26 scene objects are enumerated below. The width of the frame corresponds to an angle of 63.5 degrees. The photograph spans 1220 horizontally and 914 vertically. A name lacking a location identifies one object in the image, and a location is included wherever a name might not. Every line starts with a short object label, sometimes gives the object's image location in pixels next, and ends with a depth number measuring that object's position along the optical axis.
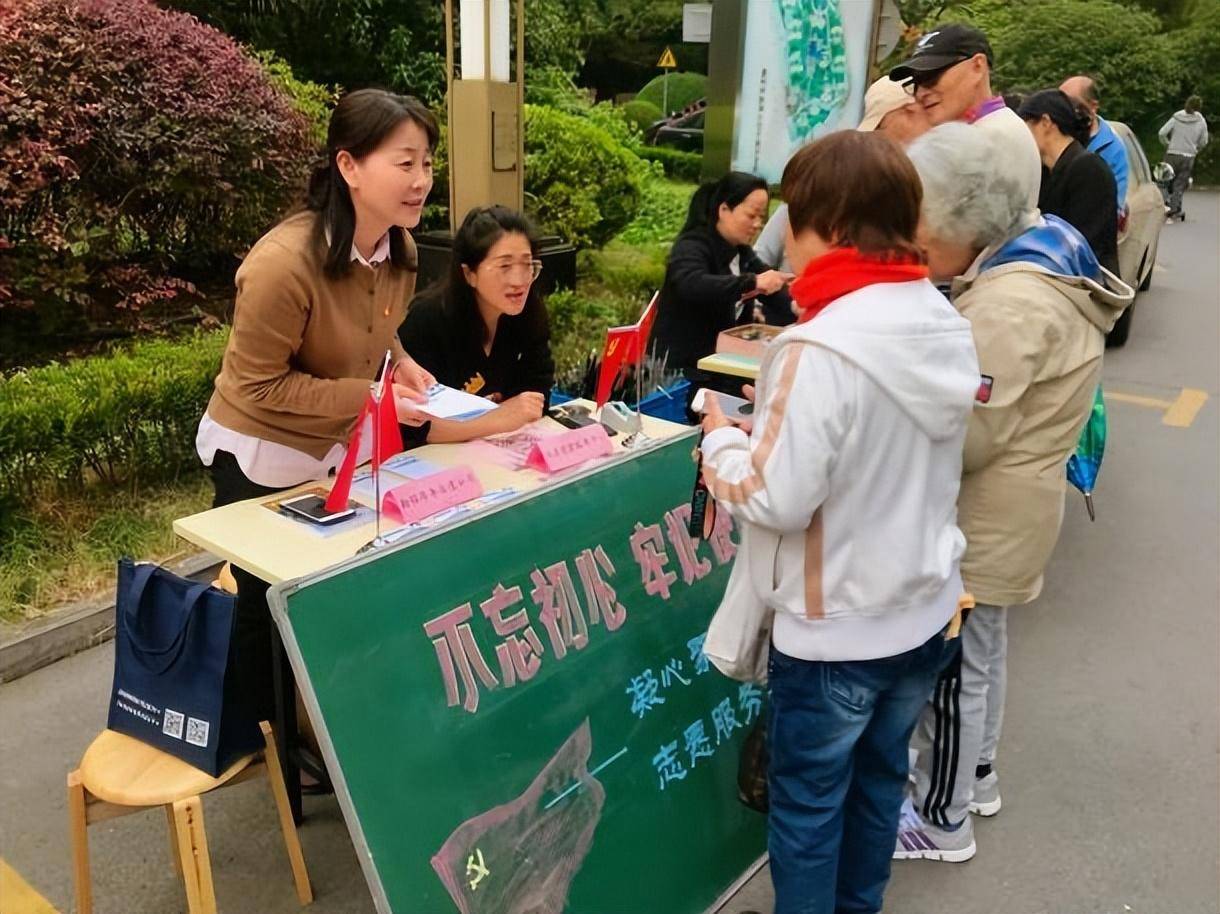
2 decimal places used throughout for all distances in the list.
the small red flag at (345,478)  2.00
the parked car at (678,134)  17.88
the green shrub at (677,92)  21.31
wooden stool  1.83
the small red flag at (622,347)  2.55
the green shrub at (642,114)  18.92
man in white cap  3.31
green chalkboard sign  1.56
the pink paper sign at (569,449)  2.38
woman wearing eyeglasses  2.79
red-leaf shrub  4.36
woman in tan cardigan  2.09
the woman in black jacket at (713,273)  3.52
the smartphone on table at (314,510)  2.11
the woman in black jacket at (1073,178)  4.00
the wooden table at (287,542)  1.95
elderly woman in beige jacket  1.91
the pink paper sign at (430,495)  2.08
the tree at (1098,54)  20.08
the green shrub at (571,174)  7.27
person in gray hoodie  14.30
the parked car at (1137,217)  6.73
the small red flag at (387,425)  1.97
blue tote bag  1.89
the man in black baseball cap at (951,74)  3.15
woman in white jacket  1.52
